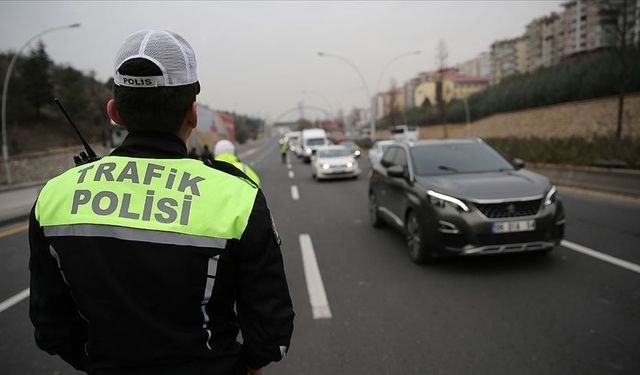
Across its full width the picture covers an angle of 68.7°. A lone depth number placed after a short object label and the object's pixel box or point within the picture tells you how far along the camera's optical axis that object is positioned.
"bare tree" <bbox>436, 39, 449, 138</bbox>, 43.81
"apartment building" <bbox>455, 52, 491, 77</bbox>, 158.75
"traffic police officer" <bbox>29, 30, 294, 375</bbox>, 1.32
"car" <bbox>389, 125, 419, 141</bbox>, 47.21
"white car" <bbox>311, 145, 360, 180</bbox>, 18.53
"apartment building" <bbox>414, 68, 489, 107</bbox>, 125.56
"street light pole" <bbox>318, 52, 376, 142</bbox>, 40.83
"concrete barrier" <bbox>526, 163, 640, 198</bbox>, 10.84
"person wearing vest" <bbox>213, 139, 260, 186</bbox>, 6.06
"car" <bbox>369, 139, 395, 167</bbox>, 23.25
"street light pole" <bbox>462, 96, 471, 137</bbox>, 47.49
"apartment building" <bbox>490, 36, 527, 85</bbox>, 128.88
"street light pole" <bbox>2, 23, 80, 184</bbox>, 23.69
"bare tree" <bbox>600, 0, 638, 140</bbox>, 20.44
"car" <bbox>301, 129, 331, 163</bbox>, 33.28
